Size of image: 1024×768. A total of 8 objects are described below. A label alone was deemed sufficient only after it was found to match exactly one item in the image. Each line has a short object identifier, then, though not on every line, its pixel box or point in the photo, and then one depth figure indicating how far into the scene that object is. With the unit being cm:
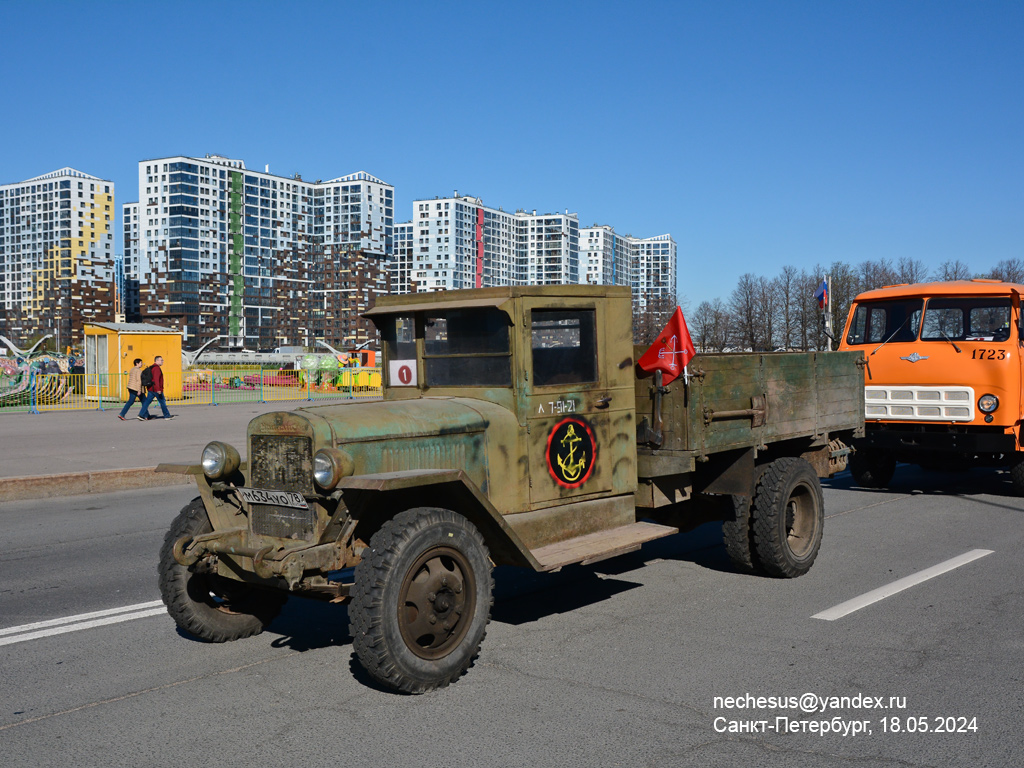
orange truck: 1106
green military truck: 456
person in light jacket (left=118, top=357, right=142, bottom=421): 2239
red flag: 625
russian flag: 1477
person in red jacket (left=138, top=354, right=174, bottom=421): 2197
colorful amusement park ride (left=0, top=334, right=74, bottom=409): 2598
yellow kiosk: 2748
